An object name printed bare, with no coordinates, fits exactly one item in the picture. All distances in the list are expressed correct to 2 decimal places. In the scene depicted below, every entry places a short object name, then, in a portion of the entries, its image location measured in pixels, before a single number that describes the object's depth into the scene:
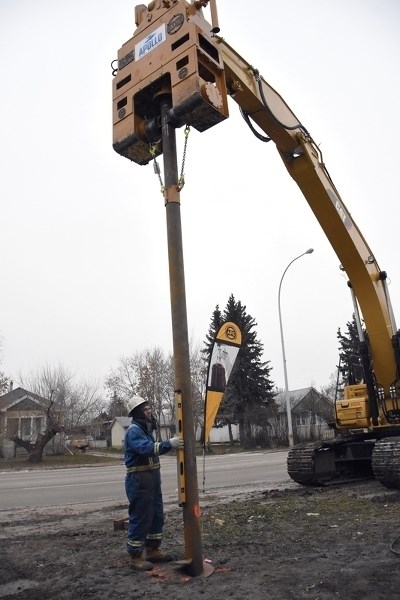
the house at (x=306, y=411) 46.49
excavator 5.80
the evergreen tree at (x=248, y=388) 44.69
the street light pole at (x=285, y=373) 28.20
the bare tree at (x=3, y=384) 36.12
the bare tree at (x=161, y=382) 44.80
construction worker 5.17
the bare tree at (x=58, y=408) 32.41
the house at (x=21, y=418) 40.06
